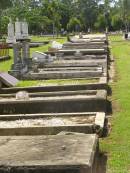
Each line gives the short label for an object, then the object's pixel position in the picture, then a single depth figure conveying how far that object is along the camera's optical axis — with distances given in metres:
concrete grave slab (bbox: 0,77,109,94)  11.73
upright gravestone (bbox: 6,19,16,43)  16.67
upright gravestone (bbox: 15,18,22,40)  17.47
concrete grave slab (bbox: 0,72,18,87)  12.75
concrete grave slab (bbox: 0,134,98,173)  5.01
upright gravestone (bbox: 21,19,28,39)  17.95
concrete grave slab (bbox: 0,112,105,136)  7.51
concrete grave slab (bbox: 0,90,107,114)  9.34
